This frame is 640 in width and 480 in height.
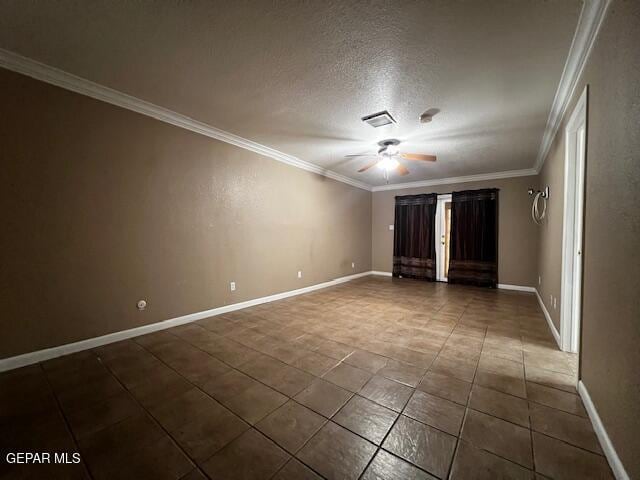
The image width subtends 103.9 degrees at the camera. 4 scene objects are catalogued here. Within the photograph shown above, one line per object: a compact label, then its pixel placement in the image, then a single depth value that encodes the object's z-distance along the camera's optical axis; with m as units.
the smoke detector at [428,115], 2.81
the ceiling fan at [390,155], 3.48
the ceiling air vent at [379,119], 2.89
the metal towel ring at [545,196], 3.58
